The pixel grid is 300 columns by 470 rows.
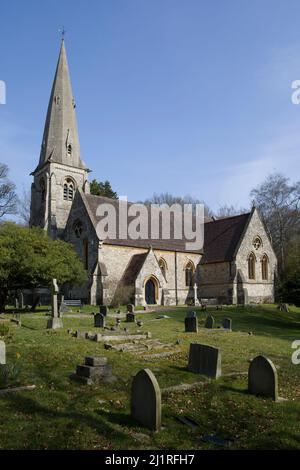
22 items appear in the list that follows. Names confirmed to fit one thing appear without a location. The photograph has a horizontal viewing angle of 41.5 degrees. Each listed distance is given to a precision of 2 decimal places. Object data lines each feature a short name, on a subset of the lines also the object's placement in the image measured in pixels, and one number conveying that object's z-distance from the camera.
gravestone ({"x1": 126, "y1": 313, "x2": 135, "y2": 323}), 20.81
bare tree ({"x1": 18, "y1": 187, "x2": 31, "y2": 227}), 55.17
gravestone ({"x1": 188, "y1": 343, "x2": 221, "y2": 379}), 9.42
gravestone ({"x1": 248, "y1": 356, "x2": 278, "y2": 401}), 8.06
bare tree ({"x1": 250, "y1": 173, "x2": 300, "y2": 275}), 47.50
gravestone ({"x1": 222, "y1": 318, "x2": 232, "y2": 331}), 18.70
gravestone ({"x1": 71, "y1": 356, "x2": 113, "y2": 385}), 8.57
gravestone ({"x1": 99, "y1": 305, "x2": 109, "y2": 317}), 22.75
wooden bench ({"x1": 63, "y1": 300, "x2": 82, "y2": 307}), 29.50
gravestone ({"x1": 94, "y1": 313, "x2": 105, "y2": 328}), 17.88
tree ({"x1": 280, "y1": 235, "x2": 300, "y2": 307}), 23.80
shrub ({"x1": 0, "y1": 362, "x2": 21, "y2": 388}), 8.09
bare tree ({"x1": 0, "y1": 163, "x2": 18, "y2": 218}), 46.06
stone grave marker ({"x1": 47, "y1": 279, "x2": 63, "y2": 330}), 16.90
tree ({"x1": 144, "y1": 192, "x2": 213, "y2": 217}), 72.75
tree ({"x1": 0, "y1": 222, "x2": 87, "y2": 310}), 22.31
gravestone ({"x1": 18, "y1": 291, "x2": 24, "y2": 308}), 30.92
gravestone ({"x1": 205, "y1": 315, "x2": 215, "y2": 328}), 19.23
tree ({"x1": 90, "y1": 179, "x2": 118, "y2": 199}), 57.75
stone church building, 32.25
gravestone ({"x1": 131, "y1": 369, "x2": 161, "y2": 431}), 6.41
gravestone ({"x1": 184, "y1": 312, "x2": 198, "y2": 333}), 17.33
